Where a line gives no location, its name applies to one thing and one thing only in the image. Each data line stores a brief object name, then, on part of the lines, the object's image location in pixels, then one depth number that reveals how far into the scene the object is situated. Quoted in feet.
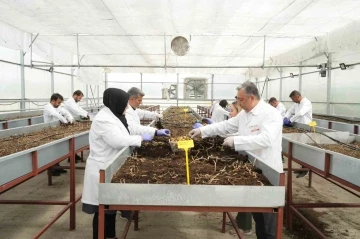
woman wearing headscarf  8.71
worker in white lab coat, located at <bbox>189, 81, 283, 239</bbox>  8.50
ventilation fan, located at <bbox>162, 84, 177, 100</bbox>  54.90
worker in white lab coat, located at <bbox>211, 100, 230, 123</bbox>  25.35
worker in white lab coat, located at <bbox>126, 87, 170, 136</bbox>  11.21
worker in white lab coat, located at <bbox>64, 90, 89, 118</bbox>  23.06
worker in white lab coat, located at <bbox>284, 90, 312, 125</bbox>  19.27
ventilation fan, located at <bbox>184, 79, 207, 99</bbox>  55.88
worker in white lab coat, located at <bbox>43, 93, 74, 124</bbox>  18.78
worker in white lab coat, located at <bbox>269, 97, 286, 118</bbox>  25.91
